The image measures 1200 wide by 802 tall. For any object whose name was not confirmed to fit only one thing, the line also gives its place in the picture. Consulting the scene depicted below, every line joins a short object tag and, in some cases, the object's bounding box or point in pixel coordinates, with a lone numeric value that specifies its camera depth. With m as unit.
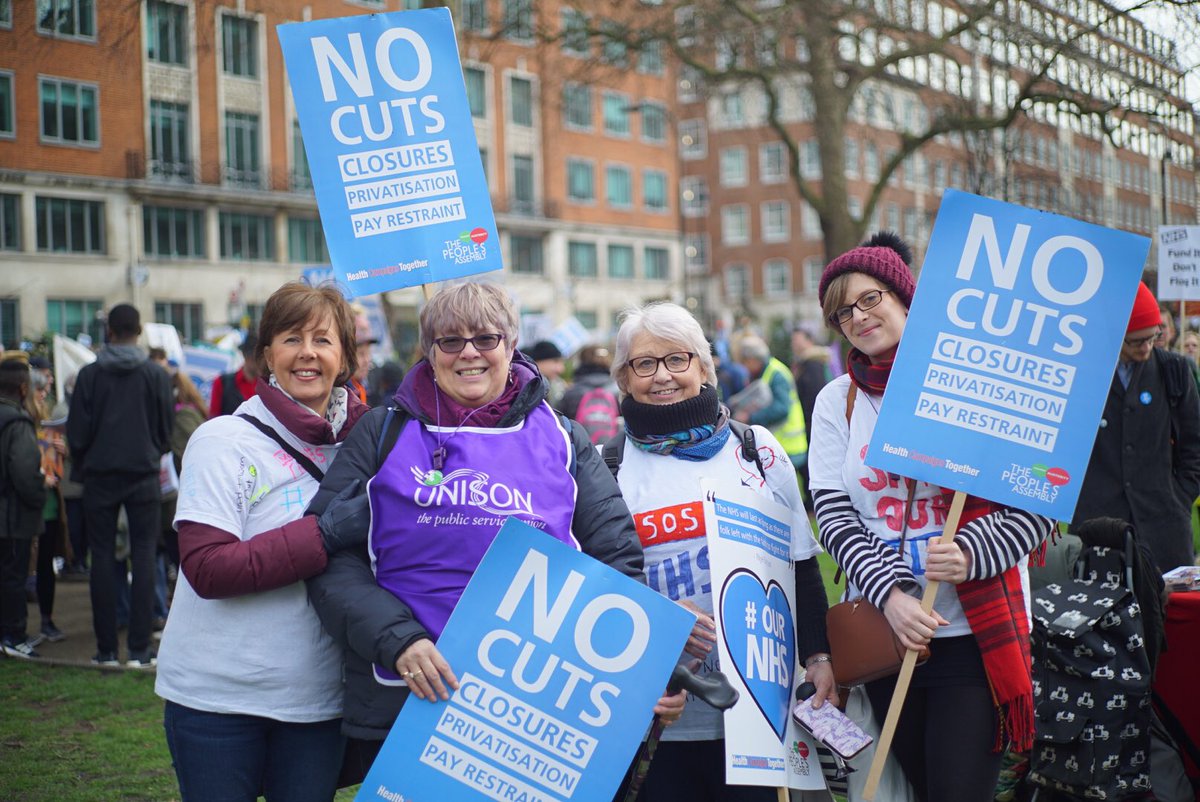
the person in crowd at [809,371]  11.86
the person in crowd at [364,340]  7.77
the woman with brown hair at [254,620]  2.82
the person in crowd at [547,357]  9.47
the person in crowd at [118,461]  7.08
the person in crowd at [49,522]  8.09
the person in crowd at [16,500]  7.42
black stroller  4.30
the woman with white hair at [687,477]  3.20
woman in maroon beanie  3.04
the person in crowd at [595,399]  8.22
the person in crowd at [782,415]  11.75
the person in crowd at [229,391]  7.07
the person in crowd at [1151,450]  5.48
